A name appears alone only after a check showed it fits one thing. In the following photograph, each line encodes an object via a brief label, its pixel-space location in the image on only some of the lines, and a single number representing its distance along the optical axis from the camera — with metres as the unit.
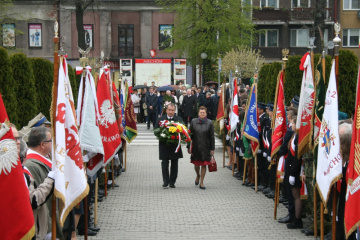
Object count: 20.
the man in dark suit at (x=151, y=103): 30.70
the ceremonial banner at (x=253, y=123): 14.45
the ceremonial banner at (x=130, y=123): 18.69
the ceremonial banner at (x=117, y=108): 14.75
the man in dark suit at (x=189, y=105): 30.52
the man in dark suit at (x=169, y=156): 14.95
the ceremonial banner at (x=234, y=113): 16.92
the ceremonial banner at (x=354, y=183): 6.36
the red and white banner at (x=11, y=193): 5.01
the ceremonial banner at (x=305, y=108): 9.83
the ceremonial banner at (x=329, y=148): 7.52
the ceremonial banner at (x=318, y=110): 8.92
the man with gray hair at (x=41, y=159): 6.45
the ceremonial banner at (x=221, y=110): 19.53
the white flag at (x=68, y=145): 6.92
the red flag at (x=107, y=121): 11.88
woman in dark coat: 14.98
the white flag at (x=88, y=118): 9.68
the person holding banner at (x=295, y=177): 10.24
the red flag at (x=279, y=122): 11.30
